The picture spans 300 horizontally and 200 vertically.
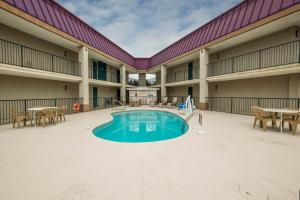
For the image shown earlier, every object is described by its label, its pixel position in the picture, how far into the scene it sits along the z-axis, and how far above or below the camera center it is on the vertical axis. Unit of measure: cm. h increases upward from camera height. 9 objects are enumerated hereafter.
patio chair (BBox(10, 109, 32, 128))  660 -98
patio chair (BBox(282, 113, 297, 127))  549 -83
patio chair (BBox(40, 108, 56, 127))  687 -83
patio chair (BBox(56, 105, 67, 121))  813 -82
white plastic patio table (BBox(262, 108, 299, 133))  513 -53
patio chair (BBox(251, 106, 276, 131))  577 -82
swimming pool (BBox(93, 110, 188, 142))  655 -186
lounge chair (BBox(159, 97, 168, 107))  1821 -57
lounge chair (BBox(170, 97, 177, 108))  1689 -78
